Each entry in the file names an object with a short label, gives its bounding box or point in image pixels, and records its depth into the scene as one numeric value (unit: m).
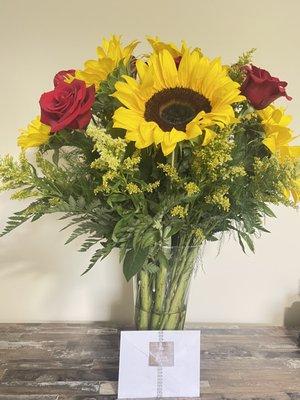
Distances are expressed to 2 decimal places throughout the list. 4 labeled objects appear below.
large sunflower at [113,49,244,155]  0.57
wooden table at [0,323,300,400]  0.77
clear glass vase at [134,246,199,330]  0.72
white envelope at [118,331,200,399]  0.71
